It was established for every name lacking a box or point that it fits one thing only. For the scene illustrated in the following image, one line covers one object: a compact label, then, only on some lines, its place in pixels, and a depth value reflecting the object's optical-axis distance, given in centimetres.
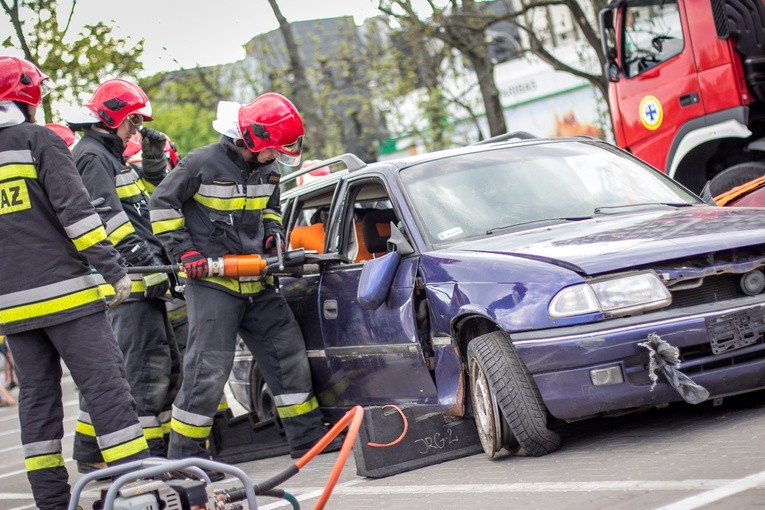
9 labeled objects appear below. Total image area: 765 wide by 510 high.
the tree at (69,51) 1997
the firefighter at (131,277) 1143
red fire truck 1537
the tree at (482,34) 2264
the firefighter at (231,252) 1094
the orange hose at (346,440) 661
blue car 811
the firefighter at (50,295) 859
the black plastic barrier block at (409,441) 924
